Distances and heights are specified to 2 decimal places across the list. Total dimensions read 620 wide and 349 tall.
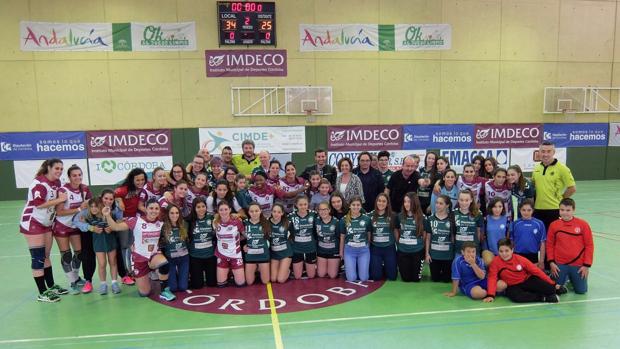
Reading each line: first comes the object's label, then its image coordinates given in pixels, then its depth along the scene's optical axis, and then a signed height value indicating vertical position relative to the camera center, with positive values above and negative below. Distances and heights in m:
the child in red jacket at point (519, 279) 5.05 -1.83
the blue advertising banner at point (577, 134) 15.26 -0.19
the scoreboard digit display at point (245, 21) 12.98 +3.66
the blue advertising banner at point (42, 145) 12.95 -0.09
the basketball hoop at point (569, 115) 15.18 +0.52
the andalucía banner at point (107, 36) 12.79 +3.28
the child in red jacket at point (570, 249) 5.22 -1.51
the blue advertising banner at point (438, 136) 14.53 -0.14
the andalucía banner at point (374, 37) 13.87 +3.30
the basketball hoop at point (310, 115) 13.94 +0.70
